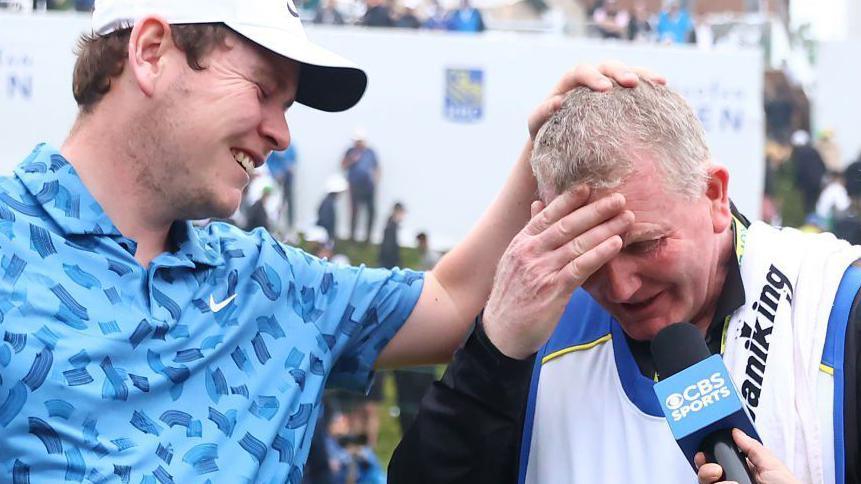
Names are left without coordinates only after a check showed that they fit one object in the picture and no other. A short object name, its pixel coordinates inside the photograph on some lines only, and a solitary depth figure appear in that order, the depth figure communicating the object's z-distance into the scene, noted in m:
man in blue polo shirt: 2.38
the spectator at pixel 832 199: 17.64
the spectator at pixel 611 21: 20.45
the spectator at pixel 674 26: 20.33
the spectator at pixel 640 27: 20.69
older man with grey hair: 2.34
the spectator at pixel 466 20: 18.91
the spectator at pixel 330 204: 16.17
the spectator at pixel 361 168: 15.75
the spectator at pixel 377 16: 17.73
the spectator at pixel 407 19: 18.06
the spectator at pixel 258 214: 15.03
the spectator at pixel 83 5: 16.77
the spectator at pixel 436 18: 19.02
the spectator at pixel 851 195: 14.90
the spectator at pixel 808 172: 18.84
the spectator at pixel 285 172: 15.91
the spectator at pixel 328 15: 17.97
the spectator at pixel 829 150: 18.36
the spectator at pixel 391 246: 15.47
